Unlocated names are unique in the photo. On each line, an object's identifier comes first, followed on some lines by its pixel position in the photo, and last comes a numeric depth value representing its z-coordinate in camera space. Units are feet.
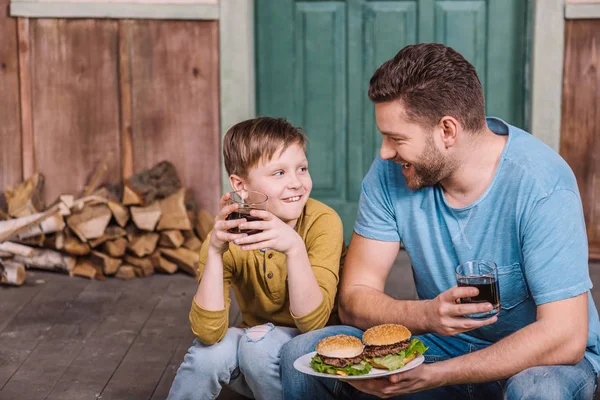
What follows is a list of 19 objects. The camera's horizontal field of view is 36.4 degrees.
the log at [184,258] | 17.33
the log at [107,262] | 17.15
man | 8.48
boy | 9.53
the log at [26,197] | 17.71
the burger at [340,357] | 8.50
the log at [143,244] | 17.26
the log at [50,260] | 17.40
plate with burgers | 8.44
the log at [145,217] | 17.22
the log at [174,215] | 17.40
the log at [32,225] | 17.02
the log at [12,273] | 16.61
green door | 18.21
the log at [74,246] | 17.19
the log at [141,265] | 17.39
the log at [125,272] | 17.24
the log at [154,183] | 17.78
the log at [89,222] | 17.03
